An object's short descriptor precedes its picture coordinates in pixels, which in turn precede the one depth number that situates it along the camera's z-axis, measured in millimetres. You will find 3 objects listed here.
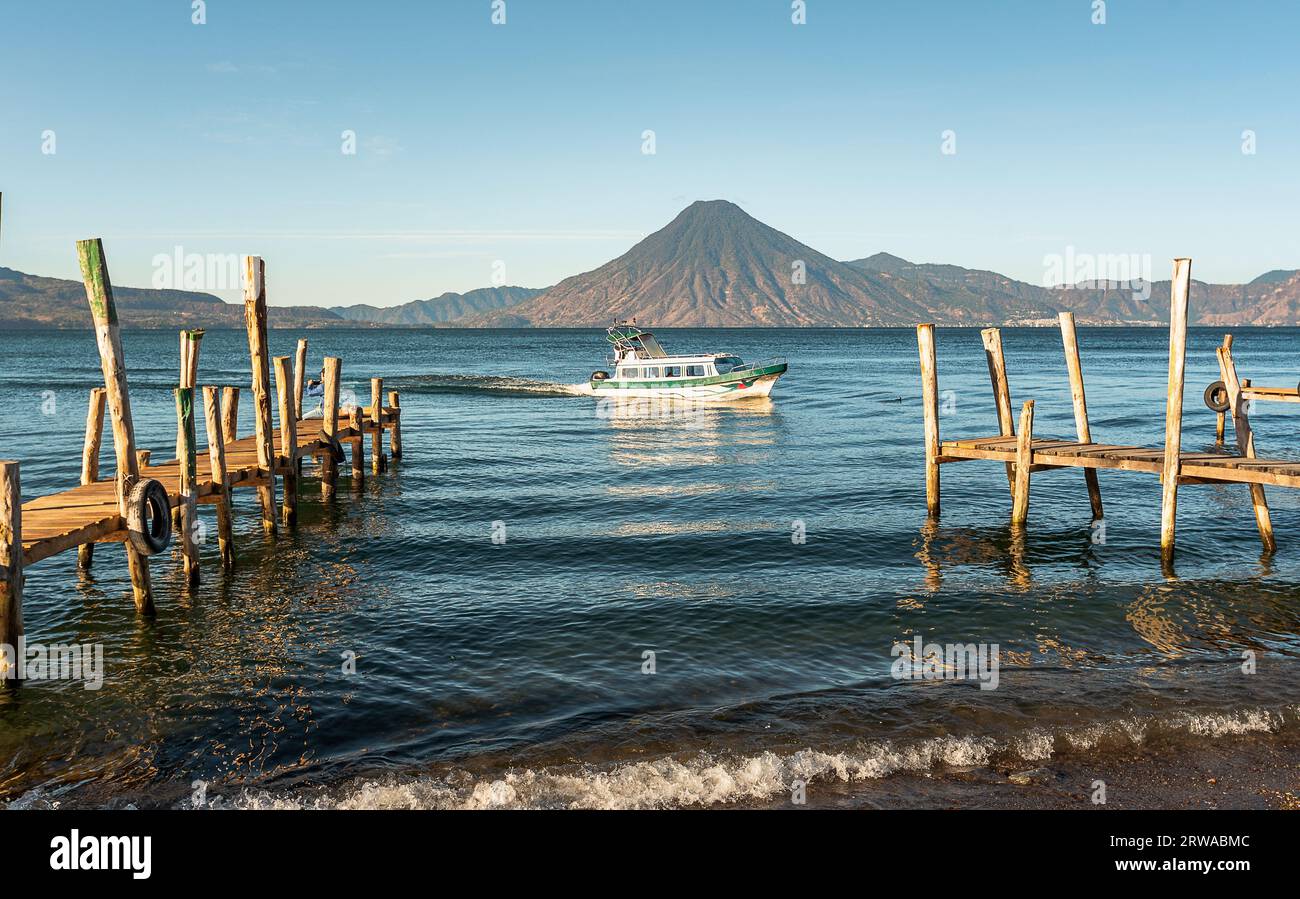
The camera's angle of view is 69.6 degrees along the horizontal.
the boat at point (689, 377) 53750
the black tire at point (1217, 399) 31297
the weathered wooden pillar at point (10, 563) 10727
